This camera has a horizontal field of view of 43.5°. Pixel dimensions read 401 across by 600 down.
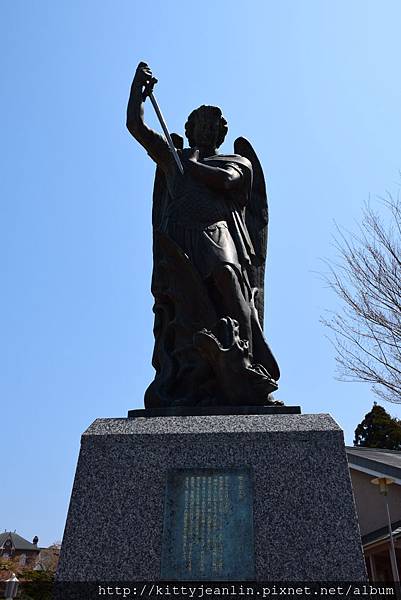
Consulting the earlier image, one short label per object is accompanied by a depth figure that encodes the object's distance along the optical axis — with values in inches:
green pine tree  873.5
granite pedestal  113.5
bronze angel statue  152.6
